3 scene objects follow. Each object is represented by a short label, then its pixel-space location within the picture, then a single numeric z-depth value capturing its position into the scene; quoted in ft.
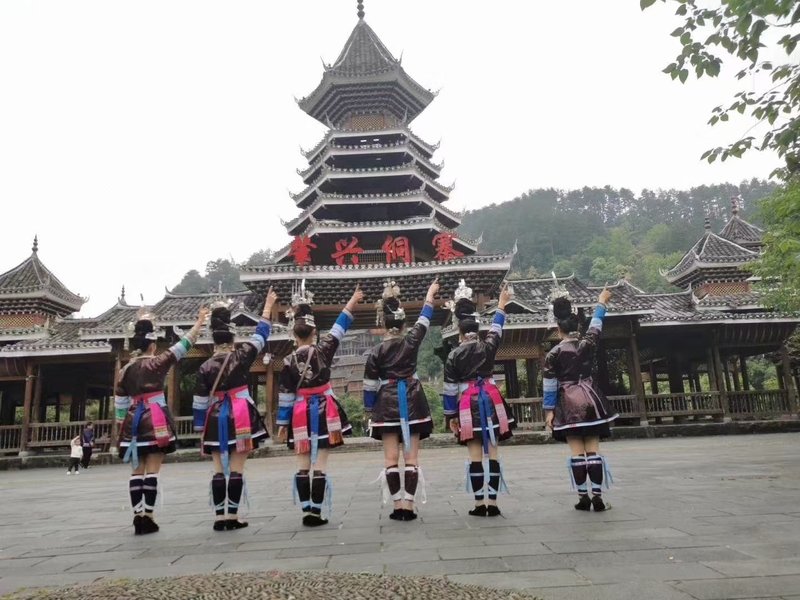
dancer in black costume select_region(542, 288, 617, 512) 14.76
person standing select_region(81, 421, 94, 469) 47.03
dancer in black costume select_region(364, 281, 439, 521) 14.69
